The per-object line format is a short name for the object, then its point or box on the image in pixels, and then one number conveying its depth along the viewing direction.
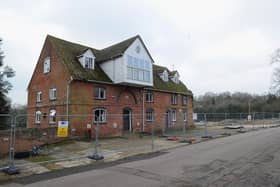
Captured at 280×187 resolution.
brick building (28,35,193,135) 21.86
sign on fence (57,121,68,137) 10.82
